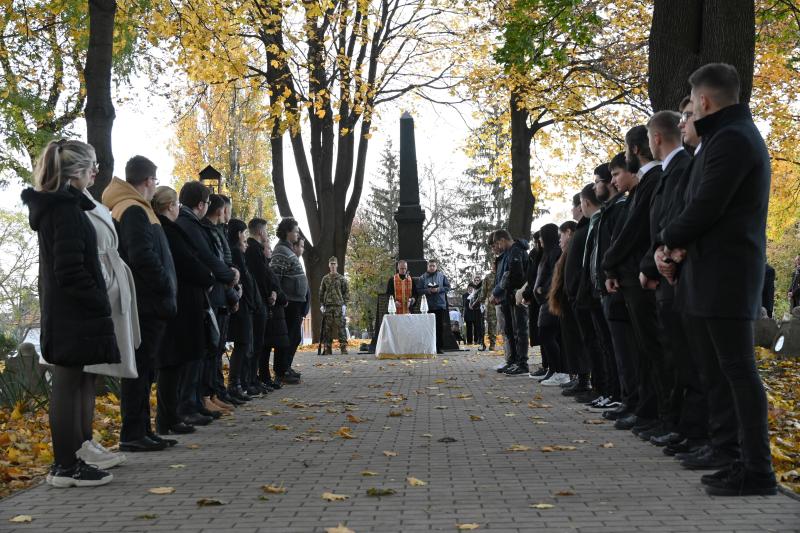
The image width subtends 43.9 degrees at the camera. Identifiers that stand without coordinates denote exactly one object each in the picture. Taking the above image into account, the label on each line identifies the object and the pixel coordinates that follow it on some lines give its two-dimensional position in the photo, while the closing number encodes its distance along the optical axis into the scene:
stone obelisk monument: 25.38
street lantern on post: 14.38
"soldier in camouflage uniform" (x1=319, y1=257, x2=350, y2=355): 22.91
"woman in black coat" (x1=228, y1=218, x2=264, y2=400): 11.10
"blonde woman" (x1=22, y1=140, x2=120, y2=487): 6.05
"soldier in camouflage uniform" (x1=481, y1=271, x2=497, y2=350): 22.30
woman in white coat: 6.66
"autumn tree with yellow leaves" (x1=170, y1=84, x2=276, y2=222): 41.47
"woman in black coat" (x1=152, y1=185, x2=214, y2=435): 8.36
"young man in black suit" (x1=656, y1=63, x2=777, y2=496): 5.38
